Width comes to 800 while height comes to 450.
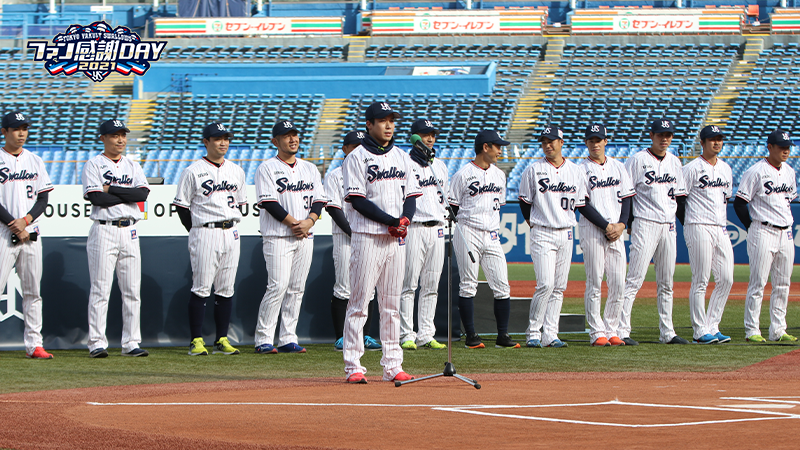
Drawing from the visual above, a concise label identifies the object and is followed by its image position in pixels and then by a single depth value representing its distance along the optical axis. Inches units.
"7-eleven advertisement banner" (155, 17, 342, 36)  2898.6
